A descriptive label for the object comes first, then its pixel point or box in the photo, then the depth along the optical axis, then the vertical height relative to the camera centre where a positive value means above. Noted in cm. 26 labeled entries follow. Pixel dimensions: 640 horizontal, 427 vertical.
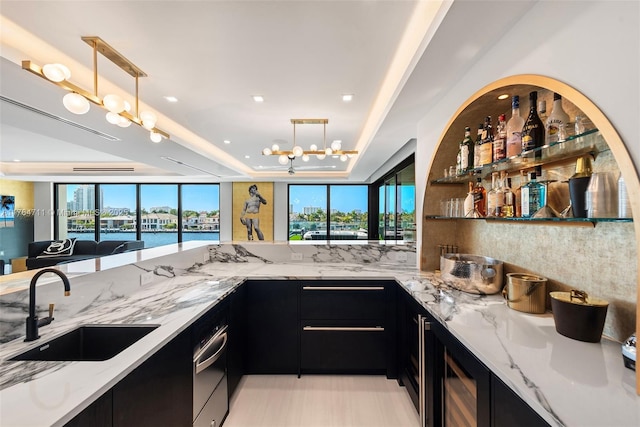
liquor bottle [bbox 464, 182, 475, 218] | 194 +5
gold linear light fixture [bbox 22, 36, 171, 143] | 143 +71
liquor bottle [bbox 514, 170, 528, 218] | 156 +11
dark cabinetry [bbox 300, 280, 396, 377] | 231 -95
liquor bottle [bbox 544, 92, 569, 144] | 125 +43
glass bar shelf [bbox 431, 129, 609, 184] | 108 +28
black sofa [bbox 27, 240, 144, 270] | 593 -84
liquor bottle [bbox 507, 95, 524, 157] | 144 +44
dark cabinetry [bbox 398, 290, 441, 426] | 156 -96
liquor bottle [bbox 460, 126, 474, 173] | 188 +41
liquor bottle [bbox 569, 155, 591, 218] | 109 +10
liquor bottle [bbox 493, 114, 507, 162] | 154 +40
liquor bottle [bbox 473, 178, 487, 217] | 192 +9
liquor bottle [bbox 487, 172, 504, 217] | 168 +8
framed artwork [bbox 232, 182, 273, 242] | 794 +5
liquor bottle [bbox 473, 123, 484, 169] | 174 +40
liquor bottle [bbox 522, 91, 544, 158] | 135 +41
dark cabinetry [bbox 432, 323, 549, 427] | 86 -70
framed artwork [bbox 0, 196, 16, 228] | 702 +5
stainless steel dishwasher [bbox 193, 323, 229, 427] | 147 -98
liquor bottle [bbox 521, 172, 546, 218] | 138 +8
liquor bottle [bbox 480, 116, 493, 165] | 164 +41
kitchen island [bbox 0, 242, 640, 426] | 74 -52
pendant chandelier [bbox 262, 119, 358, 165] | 302 +69
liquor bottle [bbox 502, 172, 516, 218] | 160 +6
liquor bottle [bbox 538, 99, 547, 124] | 140 +52
